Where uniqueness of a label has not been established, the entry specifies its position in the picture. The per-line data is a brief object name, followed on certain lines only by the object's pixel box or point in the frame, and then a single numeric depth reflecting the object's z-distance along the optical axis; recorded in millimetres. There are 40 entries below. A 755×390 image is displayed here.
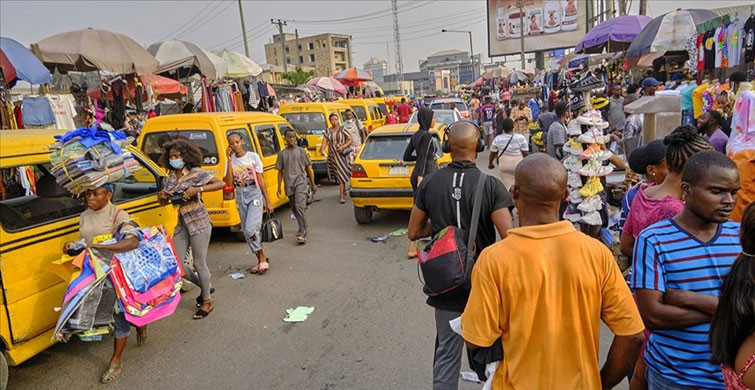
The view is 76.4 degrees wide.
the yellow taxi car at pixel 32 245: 3574
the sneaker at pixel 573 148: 5126
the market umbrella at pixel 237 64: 13203
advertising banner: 38844
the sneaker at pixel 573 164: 5125
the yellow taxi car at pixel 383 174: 7844
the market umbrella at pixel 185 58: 11117
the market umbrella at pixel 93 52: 8562
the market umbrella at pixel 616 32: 13359
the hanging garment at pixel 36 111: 8898
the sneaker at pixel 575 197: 5152
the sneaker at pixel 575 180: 5113
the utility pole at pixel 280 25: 43006
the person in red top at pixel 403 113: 18016
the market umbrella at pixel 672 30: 9570
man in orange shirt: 1762
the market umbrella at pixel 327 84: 21078
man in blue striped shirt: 1924
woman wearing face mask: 4938
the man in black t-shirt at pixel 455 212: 2740
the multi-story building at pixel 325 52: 101088
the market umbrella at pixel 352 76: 23641
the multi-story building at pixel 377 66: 140775
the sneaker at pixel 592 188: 4995
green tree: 47100
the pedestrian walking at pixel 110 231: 3875
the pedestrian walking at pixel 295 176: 7293
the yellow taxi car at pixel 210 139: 7066
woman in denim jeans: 6086
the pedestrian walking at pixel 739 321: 1441
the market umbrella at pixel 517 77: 24219
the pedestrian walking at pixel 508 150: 7008
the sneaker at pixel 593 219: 4988
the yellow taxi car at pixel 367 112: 15930
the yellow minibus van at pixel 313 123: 12195
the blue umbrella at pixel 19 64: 7363
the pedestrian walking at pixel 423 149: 6156
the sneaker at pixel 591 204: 5012
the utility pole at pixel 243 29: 30505
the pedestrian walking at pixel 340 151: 10156
